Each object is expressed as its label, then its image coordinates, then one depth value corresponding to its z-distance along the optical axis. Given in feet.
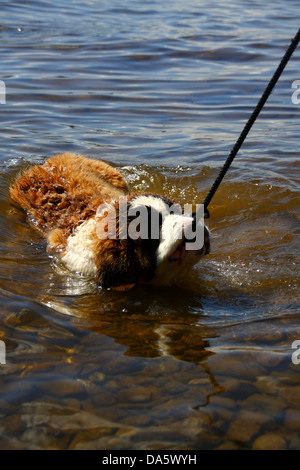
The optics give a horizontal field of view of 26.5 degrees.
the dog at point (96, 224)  14.08
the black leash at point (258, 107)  12.12
